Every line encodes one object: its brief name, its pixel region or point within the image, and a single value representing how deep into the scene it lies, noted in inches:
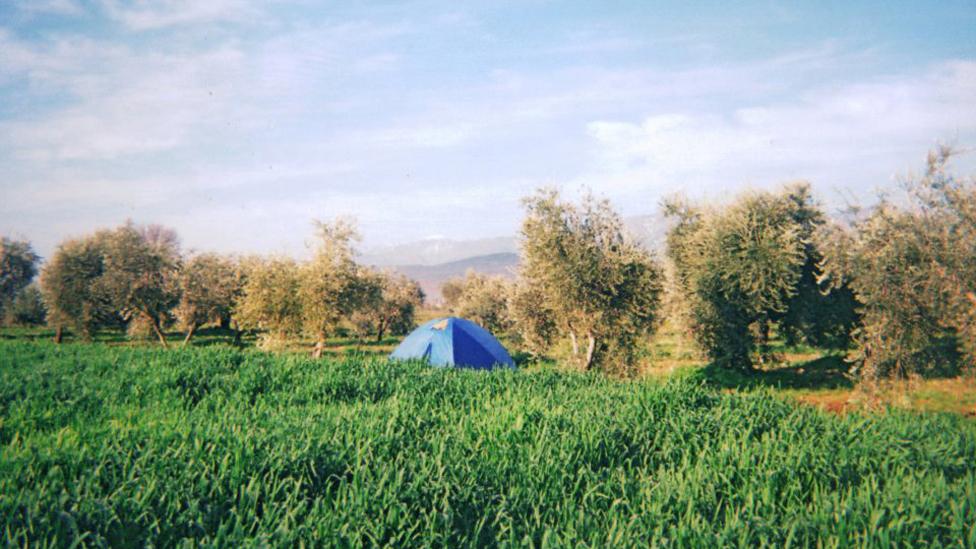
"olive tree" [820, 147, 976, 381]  563.8
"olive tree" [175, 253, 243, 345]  1520.7
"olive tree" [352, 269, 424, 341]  1931.6
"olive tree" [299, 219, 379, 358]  1133.1
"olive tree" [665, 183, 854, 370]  916.6
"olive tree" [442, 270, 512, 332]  1995.6
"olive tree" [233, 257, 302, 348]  1163.3
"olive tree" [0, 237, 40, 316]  2306.8
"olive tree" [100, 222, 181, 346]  1408.7
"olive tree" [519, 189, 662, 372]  760.3
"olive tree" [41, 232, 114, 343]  1528.1
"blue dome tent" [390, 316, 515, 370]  772.0
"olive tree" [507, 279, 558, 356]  938.7
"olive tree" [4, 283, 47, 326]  2135.8
